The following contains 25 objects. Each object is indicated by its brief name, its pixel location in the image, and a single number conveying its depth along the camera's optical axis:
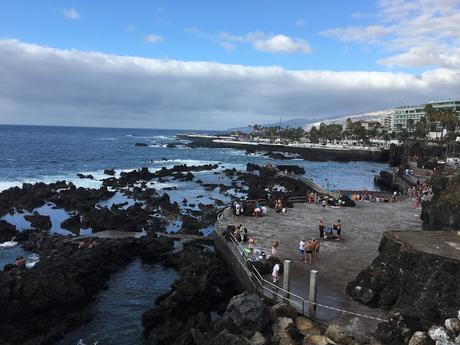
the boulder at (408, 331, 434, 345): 11.66
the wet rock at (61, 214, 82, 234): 36.09
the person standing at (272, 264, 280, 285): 17.84
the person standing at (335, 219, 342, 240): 24.12
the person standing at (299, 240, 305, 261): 20.72
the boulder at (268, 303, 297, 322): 15.16
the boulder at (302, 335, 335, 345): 13.23
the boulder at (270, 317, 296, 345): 13.85
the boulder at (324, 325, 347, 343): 13.39
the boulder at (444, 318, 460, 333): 11.43
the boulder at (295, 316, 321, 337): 14.10
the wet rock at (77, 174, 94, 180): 69.32
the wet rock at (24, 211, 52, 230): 36.31
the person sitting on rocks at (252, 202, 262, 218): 29.56
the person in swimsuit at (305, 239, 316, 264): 20.31
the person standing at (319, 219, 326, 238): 24.33
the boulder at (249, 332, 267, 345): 14.00
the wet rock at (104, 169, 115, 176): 74.41
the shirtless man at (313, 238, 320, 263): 20.66
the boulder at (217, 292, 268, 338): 14.99
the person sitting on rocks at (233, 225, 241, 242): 24.25
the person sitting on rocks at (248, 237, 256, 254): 21.66
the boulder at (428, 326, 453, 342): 11.35
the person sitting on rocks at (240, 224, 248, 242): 24.14
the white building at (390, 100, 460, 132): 178.12
